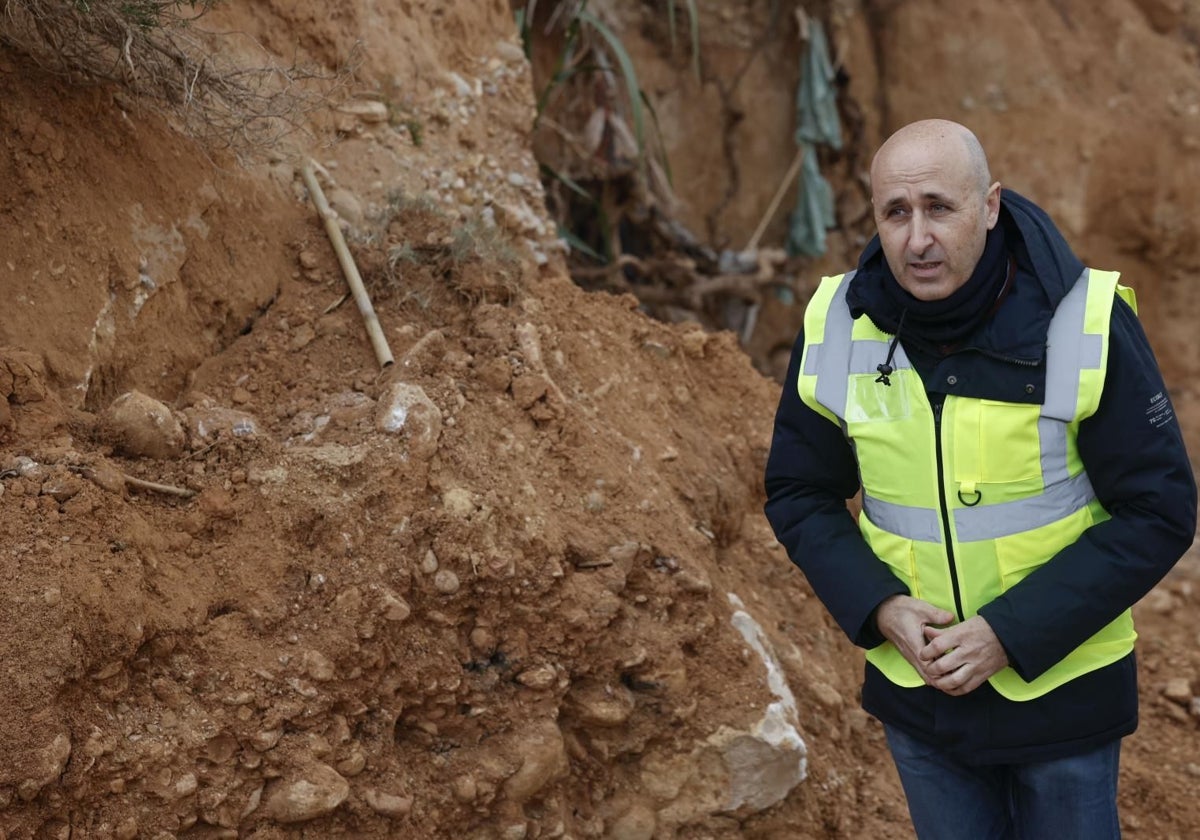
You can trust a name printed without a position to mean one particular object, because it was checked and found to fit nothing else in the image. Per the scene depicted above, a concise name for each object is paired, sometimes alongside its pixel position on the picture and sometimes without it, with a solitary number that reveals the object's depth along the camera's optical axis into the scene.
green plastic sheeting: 7.20
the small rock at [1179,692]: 4.30
